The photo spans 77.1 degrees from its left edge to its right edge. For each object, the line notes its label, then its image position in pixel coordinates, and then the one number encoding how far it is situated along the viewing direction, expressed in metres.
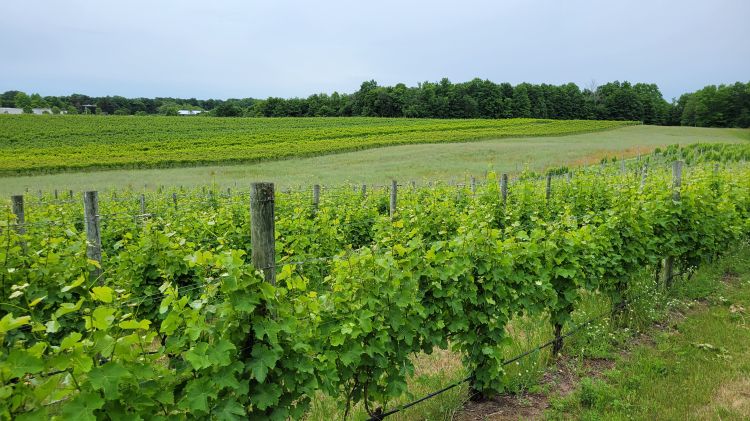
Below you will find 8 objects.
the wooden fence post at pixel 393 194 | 9.60
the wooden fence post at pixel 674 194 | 7.85
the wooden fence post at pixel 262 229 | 3.20
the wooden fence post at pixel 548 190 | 10.26
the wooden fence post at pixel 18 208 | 6.02
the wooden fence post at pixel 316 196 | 10.52
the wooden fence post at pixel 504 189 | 9.73
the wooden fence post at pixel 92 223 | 5.03
